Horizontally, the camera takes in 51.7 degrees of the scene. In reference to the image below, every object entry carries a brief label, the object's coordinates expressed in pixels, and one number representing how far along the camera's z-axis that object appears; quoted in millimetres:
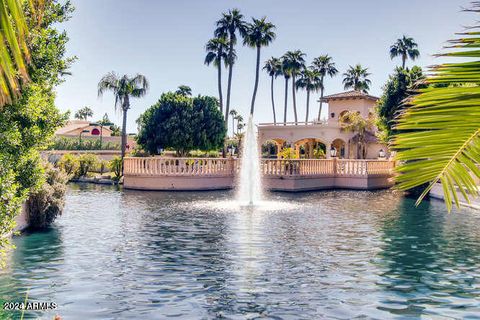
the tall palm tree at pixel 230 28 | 60844
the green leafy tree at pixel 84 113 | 152625
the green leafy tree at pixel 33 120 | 9680
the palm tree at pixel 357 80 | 78062
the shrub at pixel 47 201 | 16344
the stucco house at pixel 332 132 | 55281
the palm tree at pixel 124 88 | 50469
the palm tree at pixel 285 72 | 75688
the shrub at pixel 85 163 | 46250
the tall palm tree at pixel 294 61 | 75312
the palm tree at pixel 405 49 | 70875
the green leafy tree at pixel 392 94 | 33281
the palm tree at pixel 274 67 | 79412
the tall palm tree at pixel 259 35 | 63688
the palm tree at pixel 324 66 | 82625
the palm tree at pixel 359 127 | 54500
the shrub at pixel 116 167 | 42812
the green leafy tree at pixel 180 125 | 45125
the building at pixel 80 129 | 93750
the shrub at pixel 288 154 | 46331
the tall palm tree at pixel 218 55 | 60625
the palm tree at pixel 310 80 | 82375
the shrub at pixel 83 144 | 71400
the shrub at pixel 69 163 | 44469
